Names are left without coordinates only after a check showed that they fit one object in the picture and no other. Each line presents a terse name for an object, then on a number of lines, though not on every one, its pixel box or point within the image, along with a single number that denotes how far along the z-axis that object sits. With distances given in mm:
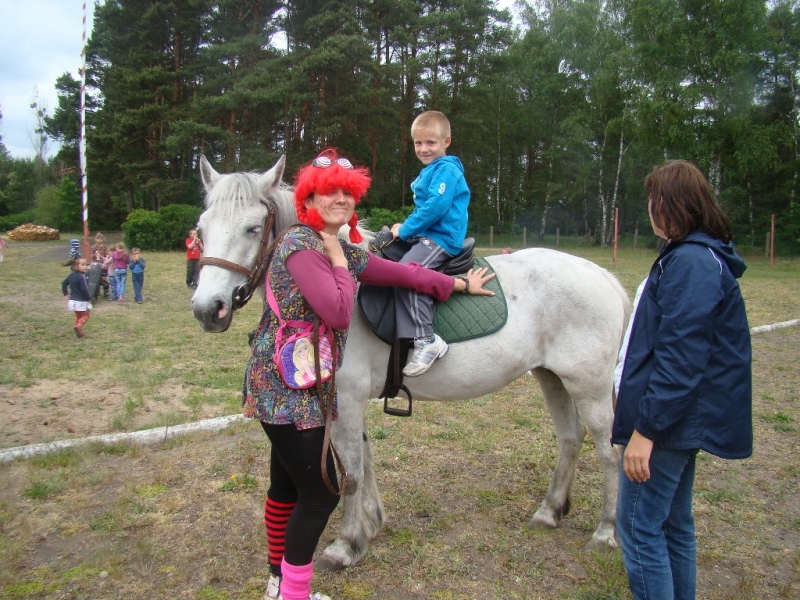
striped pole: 15086
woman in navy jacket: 1962
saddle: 3084
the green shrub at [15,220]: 42991
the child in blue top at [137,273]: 14352
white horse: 3070
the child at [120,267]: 14320
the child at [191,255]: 12586
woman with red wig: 2154
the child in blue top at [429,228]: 3072
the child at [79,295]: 9977
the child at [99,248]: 14938
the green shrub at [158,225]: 27469
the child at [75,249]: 12012
